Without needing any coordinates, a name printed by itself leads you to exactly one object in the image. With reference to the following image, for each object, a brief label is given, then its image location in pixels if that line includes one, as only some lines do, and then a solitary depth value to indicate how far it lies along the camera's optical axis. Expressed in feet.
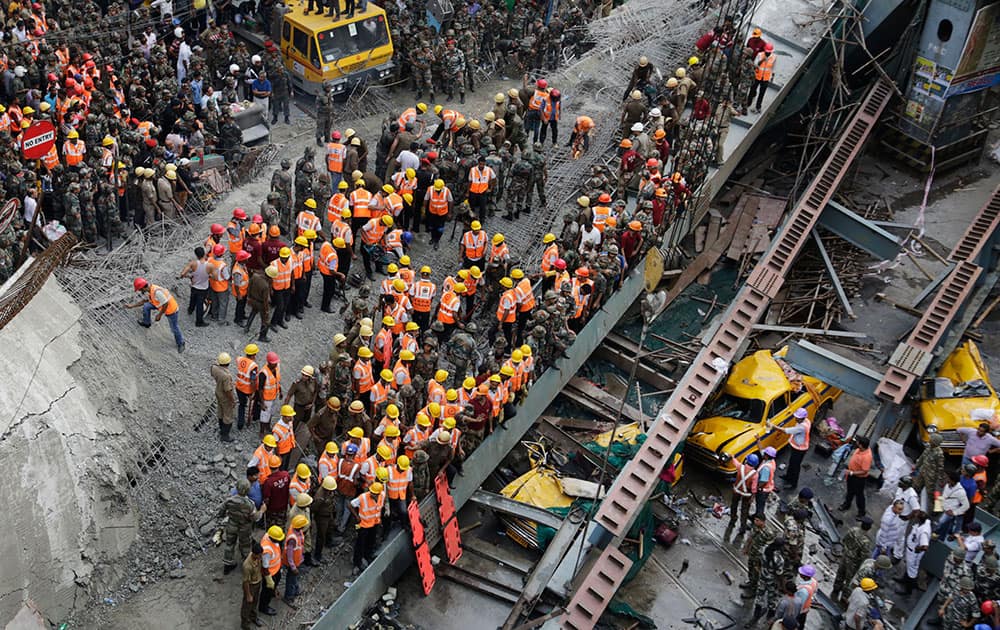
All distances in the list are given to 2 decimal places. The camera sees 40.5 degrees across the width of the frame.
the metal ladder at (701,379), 64.34
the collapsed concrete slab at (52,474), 59.88
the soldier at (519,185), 82.23
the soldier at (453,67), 96.78
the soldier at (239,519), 58.59
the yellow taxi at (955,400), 75.87
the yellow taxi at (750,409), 73.97
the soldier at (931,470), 70.23
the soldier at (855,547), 65.41
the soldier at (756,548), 65.57
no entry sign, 72.79
